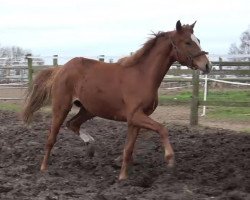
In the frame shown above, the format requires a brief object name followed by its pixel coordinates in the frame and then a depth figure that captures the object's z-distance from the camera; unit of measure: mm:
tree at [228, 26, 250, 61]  46431
